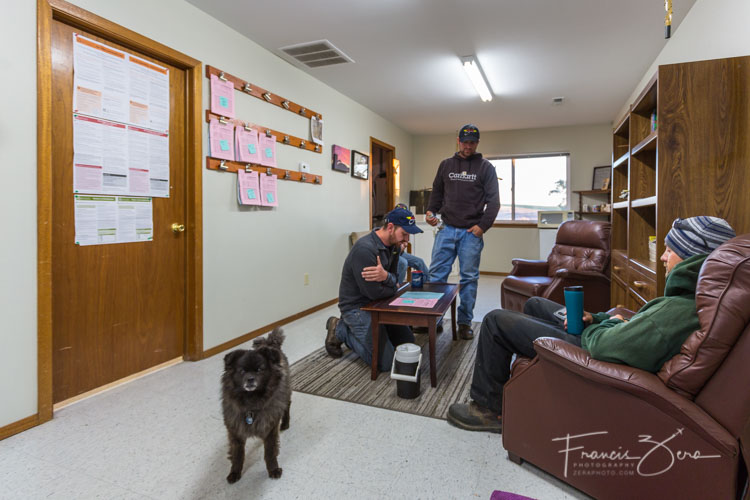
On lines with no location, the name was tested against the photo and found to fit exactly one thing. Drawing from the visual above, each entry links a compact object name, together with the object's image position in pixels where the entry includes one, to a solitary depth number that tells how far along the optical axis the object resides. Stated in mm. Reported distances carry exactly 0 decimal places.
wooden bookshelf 1867
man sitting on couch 1159
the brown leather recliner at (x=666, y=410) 1023
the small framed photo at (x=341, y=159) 4492
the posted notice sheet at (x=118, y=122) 2143
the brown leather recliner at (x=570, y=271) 3307
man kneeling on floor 2436
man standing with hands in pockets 3279
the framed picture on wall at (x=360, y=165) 4980
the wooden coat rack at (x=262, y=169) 2902
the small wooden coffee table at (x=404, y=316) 2163
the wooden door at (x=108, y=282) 2059
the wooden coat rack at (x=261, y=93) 2924
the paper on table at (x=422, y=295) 2506
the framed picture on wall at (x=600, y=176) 6184
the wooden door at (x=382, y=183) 6270
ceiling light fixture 3711
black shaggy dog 1427
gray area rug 2123
